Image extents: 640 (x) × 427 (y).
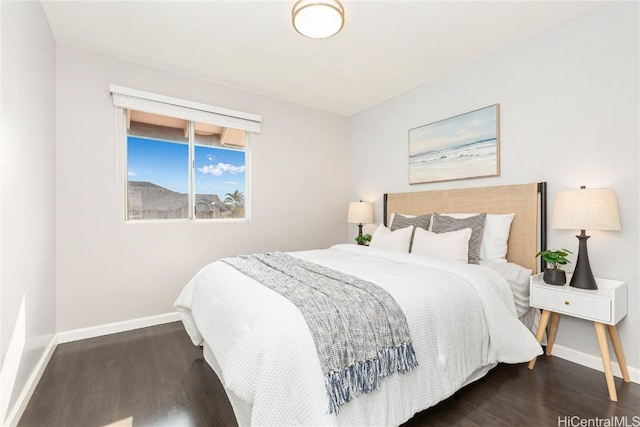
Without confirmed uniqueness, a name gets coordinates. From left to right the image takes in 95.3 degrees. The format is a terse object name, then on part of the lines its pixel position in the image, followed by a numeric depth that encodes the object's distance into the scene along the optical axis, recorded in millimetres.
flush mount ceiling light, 1858
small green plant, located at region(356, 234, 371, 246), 3781
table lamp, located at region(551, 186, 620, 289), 1851
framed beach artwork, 2754
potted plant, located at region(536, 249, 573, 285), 2034
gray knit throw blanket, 1225
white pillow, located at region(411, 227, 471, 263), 2404
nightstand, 1785
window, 2992
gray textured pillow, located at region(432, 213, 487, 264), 2473
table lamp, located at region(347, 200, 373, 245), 3914
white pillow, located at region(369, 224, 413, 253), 2830
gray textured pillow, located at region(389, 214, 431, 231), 3006
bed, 1154
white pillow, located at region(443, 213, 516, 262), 2504
